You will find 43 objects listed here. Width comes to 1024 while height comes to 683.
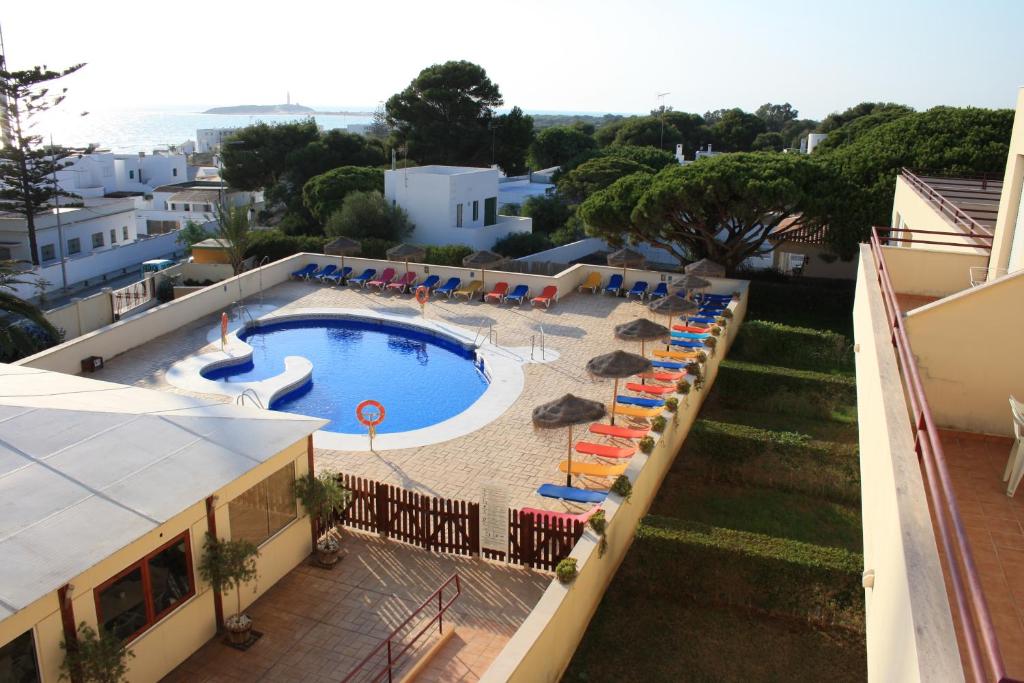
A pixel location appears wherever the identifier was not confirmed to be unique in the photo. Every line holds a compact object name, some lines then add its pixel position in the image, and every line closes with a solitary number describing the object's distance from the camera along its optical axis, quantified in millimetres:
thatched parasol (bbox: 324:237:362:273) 27719
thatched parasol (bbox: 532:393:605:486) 13000
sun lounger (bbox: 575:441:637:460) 14367
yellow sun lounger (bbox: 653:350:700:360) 19359
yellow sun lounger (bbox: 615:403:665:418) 16125
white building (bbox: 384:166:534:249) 36344
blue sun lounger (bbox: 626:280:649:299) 26234
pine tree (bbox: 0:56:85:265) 39281
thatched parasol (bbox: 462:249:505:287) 25828
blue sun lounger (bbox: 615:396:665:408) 16688
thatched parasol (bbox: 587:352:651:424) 14984
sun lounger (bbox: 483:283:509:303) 26188
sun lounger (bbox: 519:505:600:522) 11257
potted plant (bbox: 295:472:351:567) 11352
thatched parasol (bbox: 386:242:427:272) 27766
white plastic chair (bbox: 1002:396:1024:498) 7395
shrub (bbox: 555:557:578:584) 9695
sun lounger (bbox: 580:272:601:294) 27141
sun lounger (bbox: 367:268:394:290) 27781
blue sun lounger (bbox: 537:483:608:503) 12836
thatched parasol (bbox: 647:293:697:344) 20000
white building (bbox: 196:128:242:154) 143875
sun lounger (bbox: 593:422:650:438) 15281
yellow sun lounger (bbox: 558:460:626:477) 13570
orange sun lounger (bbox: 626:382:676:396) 17312
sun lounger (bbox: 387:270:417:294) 27453
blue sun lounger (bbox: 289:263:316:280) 29078
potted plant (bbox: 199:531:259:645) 9688
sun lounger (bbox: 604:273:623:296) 26656
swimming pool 18359
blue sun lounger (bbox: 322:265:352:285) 28750
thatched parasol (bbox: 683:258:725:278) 24188
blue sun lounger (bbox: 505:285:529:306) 25938
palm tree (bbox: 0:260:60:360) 17188
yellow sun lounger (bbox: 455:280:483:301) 26734
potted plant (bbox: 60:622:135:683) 8023
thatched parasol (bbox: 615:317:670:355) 17312
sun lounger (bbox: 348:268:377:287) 28167
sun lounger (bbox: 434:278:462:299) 26953
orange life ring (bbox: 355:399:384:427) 15234
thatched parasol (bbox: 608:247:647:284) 25766
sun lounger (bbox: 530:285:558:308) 25391
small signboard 11438
